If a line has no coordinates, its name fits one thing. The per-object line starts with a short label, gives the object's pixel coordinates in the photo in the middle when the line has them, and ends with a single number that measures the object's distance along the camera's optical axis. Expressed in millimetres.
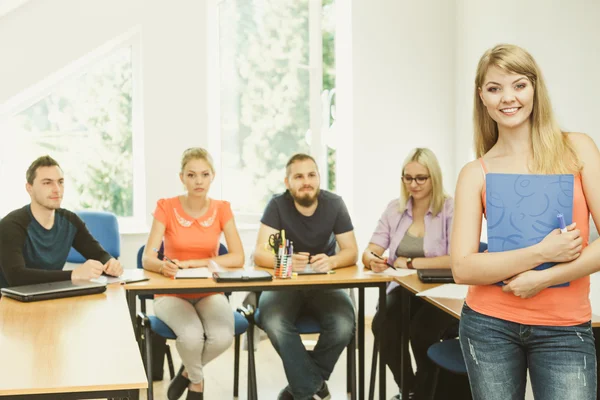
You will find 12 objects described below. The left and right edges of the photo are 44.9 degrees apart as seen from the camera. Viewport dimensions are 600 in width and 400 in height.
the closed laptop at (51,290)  2920
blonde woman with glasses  3447
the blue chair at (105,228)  4461
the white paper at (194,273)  3473
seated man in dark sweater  3225
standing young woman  1608
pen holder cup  3492
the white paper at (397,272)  3581
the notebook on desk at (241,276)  3373
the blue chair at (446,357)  2859
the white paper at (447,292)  2966
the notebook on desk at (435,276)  3330
